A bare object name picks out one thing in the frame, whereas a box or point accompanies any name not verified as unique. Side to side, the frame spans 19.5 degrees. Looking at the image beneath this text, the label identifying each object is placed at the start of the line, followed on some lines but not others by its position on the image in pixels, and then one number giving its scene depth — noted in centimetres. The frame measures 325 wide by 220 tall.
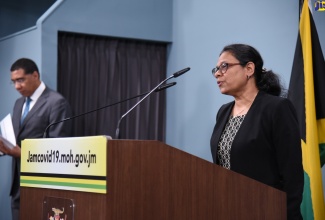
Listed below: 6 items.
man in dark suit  701
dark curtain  823
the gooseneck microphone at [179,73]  411
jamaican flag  547
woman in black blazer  388
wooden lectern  289
